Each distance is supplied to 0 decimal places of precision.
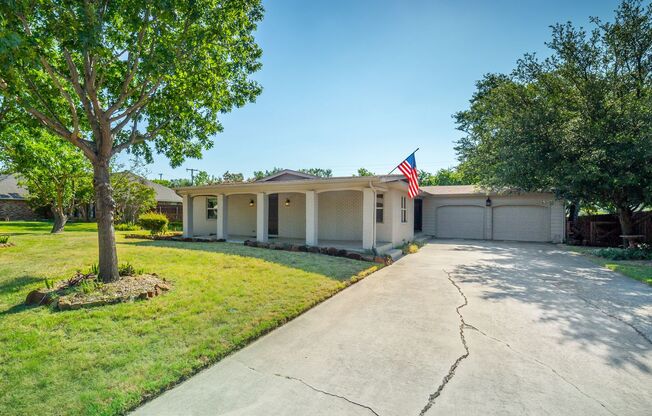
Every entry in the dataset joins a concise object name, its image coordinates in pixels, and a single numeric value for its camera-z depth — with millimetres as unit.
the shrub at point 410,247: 11298
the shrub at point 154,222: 15715
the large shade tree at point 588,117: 10023
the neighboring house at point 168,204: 28269
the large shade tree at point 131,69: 4523
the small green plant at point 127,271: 6148
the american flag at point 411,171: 10266
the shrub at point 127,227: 18966
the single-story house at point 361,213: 10969
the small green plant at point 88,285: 4977
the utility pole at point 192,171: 39725
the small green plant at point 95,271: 5874
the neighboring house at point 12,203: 24719
